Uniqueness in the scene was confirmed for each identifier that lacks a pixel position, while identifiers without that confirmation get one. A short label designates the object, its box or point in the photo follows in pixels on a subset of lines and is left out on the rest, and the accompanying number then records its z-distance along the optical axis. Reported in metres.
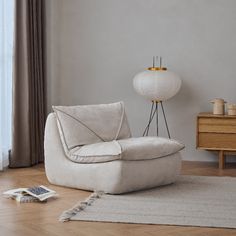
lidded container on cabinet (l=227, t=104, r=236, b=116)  5.72
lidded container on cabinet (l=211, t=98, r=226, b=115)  5.78
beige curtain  5.63
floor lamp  5.65
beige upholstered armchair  4.38
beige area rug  3.71
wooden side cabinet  5.64
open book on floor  4.20
